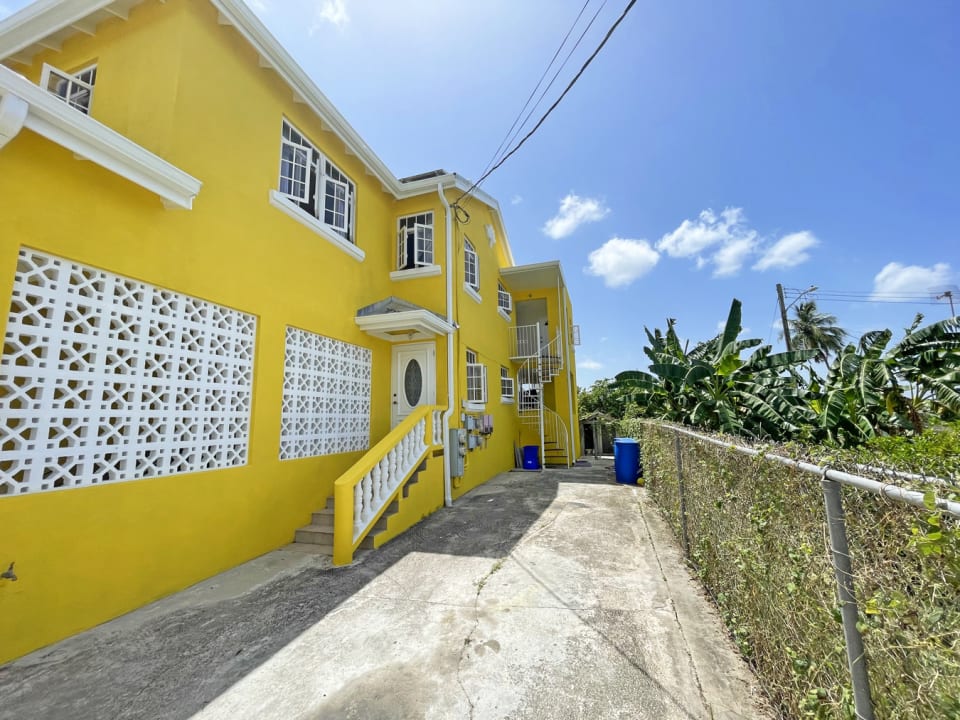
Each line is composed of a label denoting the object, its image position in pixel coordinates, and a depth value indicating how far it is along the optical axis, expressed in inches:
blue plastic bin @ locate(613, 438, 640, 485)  439.5
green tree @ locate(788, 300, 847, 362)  1264.8
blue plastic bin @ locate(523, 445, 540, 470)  543.2
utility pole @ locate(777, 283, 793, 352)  862.7
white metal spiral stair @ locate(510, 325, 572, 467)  597.9
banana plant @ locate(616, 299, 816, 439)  329.7
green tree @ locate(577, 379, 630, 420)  1113.4
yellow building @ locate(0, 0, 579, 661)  141.1
